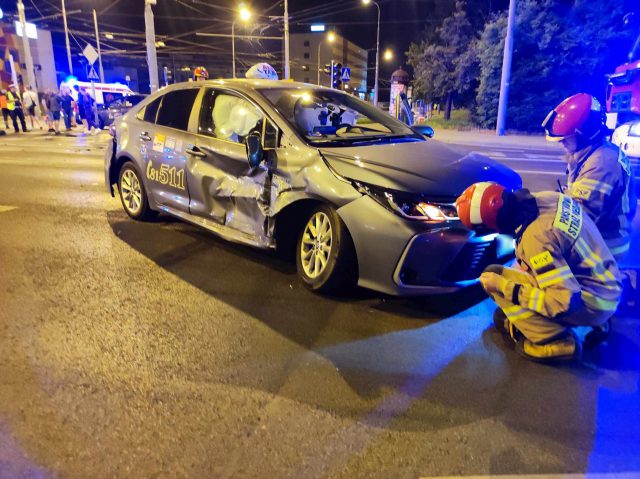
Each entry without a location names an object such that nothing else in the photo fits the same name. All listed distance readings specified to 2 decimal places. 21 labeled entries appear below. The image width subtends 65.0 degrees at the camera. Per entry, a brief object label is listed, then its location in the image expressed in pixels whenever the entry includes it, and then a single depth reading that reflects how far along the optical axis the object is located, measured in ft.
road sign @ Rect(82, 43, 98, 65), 68.69
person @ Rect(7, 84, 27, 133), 62.08
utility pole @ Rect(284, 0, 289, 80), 84.85
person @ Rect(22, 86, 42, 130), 66.69
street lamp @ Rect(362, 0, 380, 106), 140.67
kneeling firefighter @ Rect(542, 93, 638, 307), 12.03
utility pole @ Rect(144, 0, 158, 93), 70.86
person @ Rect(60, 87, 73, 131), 71.10
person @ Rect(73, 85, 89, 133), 70.13
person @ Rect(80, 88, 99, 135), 68.44
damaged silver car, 11.25
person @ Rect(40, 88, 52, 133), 67.31
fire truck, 32.99
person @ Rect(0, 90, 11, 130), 63.28
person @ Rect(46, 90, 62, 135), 66.49
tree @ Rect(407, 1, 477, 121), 93.71
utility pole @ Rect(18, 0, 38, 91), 80.80
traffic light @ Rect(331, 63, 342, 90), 62.59
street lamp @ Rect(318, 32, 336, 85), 240.63
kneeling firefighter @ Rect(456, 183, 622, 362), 9.27
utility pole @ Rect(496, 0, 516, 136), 66.52
